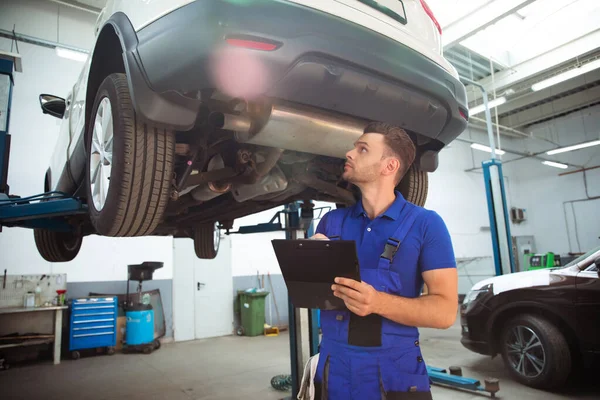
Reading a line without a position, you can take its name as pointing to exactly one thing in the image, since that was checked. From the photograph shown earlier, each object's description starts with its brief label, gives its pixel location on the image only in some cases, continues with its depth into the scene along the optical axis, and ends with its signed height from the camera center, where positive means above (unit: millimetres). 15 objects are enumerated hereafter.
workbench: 4746 -738
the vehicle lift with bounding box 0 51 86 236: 1860 +339
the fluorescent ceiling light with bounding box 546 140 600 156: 9666 +2448
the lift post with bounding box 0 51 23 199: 2352 +981
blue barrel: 5340 -887
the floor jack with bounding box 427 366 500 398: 3033 -1106
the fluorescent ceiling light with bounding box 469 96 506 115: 7766 +2890
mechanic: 1018 -144
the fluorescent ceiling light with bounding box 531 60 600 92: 7136 +3173
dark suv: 2922 -614
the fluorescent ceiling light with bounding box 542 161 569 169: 11594 +2397
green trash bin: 6594 -949
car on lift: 1101 +542
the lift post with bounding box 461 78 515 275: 4840 +426
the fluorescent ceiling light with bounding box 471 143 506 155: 9695 +2534
